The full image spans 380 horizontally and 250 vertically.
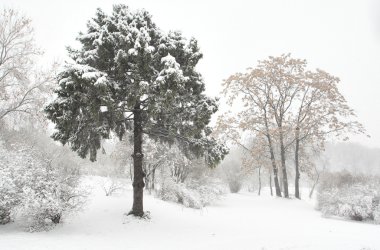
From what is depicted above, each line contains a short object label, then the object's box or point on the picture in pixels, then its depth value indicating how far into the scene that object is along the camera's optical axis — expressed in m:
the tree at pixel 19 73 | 17.69
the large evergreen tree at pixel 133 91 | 10.03
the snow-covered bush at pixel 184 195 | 18.66
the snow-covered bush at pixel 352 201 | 16.36
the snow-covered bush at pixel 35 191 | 9.06
